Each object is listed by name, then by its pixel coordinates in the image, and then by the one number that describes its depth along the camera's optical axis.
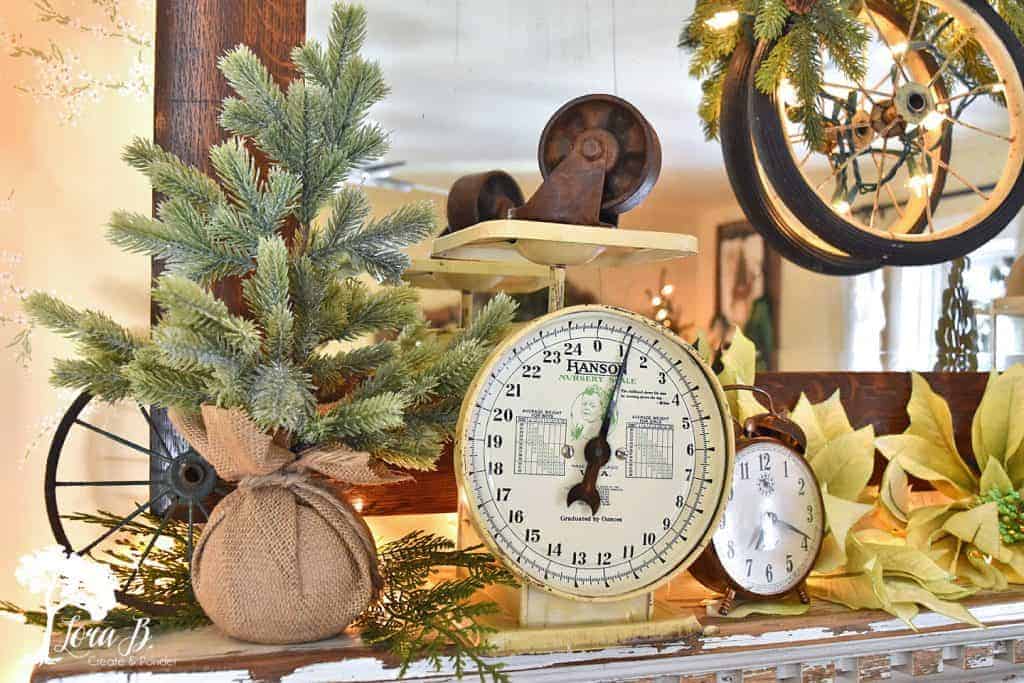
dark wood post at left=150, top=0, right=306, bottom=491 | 1.04
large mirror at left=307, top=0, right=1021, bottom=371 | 1.19
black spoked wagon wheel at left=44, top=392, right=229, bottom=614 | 0.99
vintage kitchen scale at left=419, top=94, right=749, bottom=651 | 0.87
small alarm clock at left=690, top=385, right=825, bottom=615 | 1.00
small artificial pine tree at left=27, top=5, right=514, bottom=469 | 0.80
